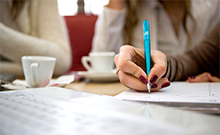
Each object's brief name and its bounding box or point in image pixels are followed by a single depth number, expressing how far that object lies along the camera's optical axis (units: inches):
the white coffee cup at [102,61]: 26.9
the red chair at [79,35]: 52.6
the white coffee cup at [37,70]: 16.5
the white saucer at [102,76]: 21.7
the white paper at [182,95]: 10.6
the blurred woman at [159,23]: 40.6
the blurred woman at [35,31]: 27.2
